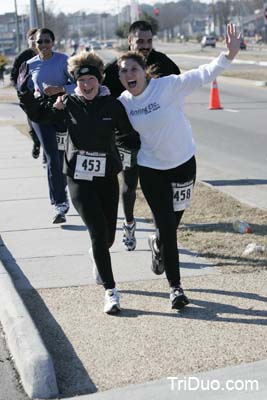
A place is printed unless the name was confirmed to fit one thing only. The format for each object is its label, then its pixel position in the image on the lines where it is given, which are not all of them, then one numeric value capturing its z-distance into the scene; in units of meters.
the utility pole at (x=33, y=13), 26.78
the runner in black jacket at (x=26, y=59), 11.13
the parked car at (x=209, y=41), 99.31
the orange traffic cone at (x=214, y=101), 23.96
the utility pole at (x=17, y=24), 58.76
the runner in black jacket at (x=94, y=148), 5.64
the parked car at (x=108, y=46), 132.02
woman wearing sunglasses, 8.34
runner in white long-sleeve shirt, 5.60
